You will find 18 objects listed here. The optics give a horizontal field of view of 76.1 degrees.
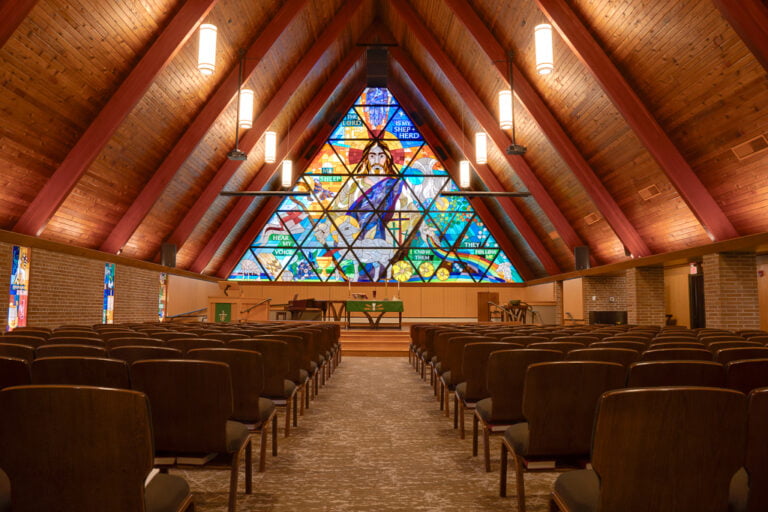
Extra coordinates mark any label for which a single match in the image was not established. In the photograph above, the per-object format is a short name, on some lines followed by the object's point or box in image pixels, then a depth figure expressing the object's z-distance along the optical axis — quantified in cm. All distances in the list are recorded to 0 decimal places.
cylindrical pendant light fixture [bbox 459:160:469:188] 1104
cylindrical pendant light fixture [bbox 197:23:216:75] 628
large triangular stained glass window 1769
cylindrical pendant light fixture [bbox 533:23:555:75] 639
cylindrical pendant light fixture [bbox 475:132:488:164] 1038
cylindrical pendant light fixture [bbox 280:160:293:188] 1128
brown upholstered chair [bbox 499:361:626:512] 210
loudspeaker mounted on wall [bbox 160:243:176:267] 1229
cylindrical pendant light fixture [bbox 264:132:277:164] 1027
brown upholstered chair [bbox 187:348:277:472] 266
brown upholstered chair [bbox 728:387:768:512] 141
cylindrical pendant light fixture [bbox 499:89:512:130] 842
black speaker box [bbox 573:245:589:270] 1244
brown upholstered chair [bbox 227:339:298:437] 340
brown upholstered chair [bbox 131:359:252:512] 206
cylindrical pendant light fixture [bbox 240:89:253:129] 846
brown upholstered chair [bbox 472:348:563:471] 267
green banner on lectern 1264
